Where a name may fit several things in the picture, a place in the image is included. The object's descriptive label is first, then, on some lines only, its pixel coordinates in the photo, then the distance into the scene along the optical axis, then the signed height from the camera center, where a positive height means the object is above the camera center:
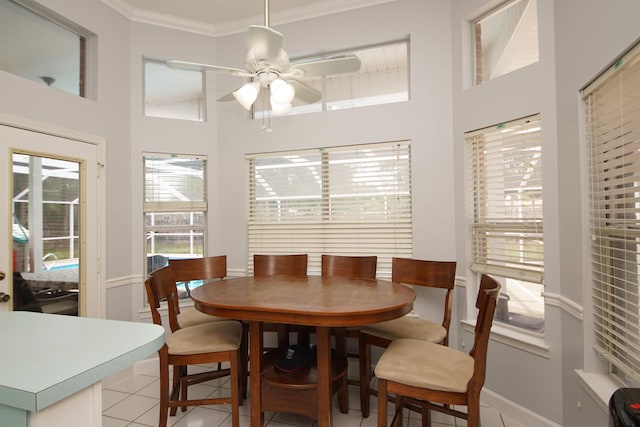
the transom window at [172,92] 3.41 +1.38
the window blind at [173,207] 3.34 +0.14
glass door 2.30 -0.02
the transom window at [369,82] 3.14 +1.35
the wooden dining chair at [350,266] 2.91 -0.44
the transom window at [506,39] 2.35 +1.37
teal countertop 0.72 -0.36
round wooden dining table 1.80 -0.51
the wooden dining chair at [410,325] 2.36 -0.82
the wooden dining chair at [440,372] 1.61 -0.82
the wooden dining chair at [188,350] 2.10 -0.84
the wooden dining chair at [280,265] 3.12 -0.45
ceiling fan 1.87 +0.95
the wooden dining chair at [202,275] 2.69 -0.52
